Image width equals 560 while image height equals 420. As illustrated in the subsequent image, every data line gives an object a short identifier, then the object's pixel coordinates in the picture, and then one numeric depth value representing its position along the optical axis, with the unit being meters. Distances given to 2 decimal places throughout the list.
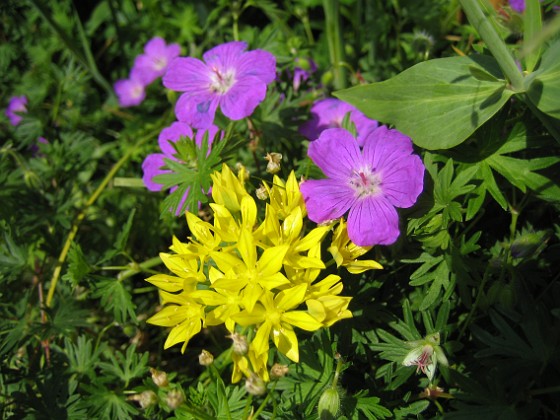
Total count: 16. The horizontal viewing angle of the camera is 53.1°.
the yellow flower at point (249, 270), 0.16
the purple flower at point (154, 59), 0.33
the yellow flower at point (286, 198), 0.18
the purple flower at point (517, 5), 0.24
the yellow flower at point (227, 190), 0.17
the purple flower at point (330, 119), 0.24
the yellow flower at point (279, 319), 0.16
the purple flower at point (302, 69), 0.26
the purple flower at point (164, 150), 0.23
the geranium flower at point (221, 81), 0.21
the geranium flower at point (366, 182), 0.17
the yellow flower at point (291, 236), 0.17
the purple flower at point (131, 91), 0.34
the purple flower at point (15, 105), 0.34
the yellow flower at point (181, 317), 0.17
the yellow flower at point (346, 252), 0.17
